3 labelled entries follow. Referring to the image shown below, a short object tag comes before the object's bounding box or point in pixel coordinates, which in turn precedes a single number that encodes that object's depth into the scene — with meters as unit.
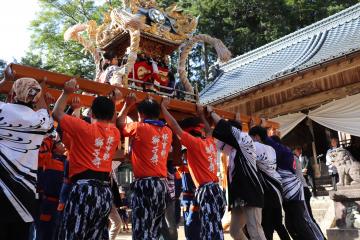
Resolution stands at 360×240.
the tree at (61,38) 16.61
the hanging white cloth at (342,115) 7.73
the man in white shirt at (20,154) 2.27
